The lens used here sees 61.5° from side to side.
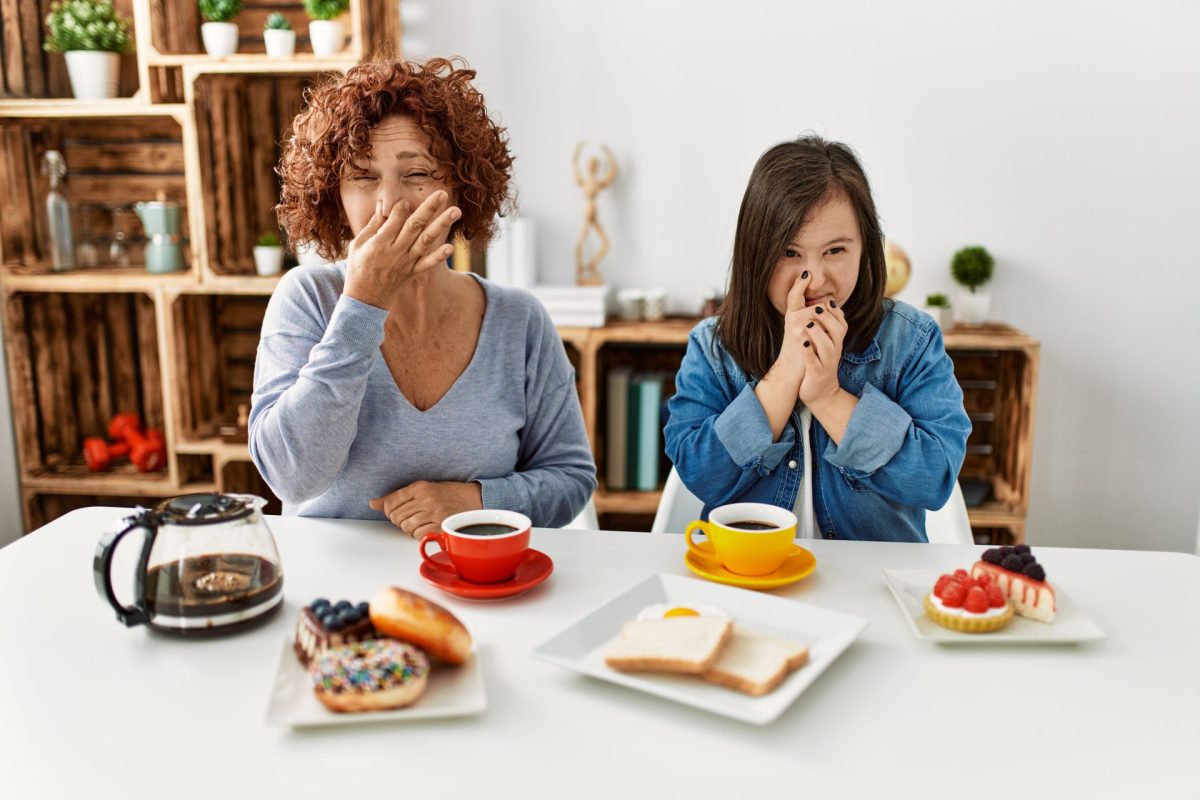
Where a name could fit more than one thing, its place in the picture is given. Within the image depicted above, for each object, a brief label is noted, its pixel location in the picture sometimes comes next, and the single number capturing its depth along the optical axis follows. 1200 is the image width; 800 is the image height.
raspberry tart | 1.02
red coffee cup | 1.11
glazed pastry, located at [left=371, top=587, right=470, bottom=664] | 0.92
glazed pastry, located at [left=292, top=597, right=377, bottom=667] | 0.91
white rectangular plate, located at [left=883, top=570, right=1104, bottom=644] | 1.00
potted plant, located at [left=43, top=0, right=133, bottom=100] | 2.70
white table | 0.78
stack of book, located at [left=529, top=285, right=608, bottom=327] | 2.71
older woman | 1.34
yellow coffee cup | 1.15
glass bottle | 2.83
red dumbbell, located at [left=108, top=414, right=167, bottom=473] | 2.95
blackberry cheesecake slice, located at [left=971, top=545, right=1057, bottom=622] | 1.04
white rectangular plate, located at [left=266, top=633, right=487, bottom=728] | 0.84
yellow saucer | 1.15
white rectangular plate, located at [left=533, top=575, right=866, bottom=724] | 0.88
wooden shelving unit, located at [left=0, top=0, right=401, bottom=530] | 2.70
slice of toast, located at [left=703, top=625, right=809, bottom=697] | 0.89
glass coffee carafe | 0.99
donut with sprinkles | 0.84
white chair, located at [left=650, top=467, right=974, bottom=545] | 1.61
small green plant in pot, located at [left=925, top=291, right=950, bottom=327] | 2.67
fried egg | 1.02
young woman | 1.42
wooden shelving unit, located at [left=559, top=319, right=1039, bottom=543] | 2.64
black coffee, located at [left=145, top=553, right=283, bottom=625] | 1.00
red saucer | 1.11
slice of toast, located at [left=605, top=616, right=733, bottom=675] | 0.91
